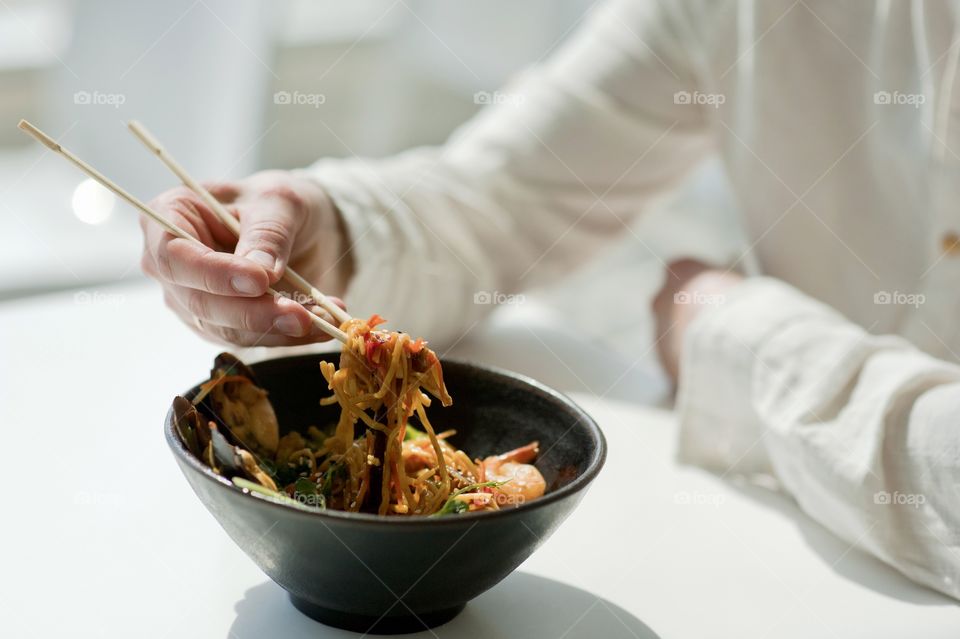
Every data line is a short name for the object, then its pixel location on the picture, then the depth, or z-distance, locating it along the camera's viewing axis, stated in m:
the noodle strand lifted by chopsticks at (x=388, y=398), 0.88
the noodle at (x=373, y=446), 0.87
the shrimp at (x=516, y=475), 0.88
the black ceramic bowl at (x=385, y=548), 0.68
